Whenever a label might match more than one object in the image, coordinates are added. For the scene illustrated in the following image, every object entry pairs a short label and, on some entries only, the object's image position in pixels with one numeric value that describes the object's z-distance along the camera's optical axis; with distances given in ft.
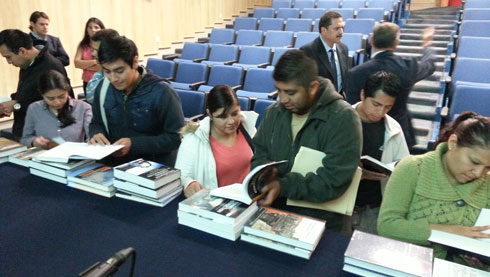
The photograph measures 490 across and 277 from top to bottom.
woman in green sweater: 3.84
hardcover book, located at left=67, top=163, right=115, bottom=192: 4.78
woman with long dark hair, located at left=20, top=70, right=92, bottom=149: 6.76
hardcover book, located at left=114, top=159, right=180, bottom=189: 4.48
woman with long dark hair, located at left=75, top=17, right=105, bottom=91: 11.44
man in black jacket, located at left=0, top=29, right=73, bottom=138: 7.59
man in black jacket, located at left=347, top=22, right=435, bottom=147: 8.34
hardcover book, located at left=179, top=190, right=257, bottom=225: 3.85
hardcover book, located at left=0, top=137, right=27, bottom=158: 5.90
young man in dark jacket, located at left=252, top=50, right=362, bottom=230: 4.29
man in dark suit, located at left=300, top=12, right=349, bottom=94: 10.37
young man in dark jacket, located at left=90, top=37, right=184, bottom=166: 5.74
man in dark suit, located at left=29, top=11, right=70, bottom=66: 12.19
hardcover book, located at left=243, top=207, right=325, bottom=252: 3.56
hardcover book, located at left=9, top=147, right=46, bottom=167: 5.68
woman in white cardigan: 5.59
